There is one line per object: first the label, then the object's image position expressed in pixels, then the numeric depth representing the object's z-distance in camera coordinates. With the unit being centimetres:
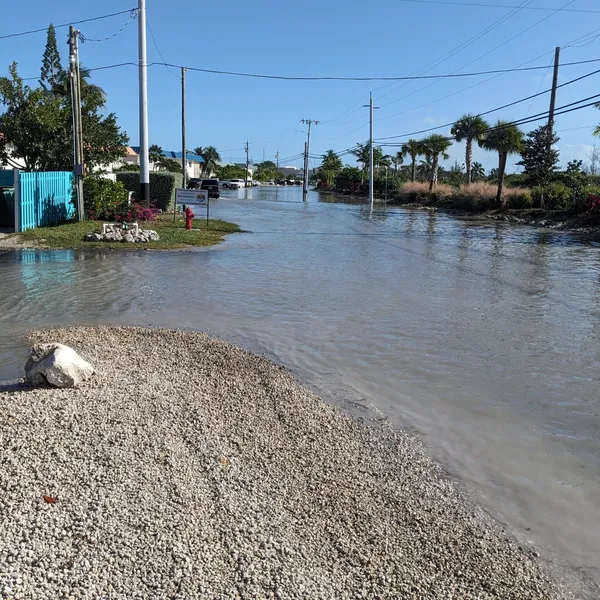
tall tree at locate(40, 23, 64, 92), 4578
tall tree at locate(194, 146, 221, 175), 13175
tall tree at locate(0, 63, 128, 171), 2564
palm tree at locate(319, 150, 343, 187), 12432
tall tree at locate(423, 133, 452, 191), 6669
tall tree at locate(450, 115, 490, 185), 5660
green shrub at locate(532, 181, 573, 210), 4184
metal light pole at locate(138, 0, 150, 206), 2703
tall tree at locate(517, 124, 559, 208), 4181
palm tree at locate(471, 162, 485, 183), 8200
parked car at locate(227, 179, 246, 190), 9997
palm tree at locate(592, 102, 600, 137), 3181
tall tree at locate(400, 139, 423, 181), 7336
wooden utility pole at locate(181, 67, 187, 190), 4240
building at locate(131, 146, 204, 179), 11685
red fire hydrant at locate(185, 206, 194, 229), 2503
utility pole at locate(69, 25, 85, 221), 2153
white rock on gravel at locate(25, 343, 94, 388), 604
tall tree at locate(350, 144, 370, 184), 9742
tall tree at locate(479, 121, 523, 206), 4659
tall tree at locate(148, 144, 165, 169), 9056
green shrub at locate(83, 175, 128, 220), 2448
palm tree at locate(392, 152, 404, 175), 8636
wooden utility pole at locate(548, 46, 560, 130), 4164
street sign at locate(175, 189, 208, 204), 2580
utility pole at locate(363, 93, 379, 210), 6657
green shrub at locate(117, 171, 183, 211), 3375
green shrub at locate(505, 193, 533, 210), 4581
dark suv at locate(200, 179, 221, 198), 5809
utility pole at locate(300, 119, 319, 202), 7756
